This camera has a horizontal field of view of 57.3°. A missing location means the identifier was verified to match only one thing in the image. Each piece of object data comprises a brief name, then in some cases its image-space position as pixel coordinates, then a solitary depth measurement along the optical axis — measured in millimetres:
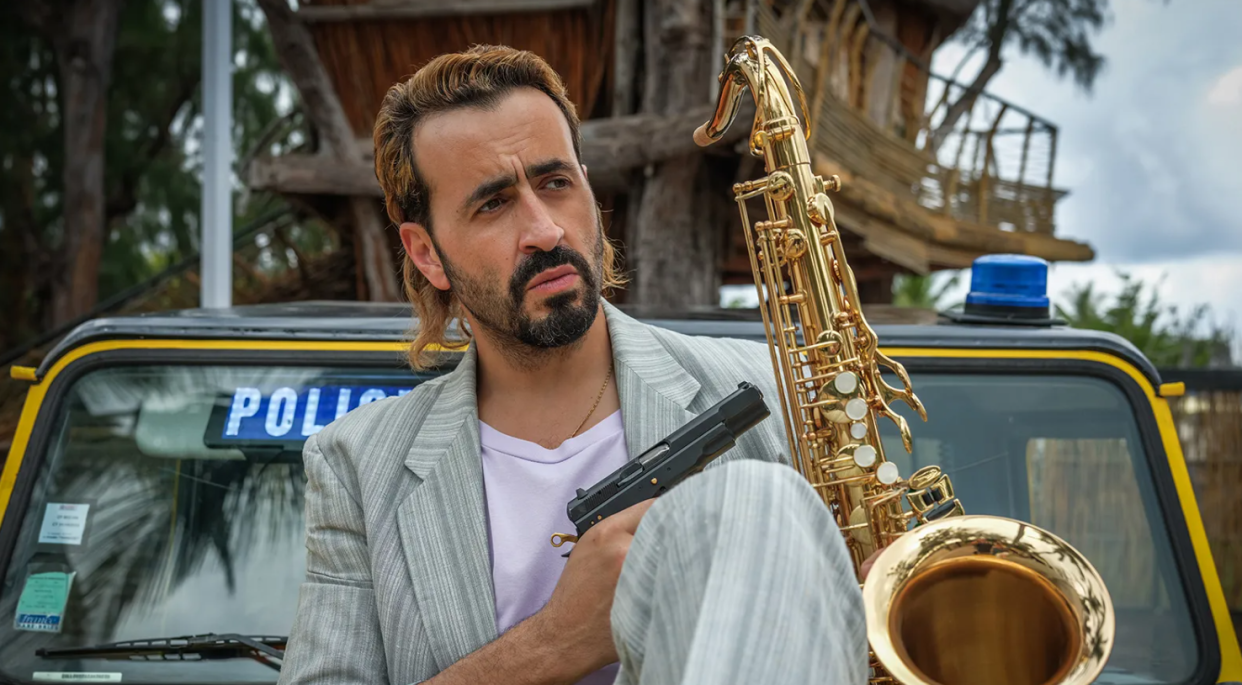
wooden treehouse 6176
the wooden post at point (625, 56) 6691
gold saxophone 1762
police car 2586
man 2152
